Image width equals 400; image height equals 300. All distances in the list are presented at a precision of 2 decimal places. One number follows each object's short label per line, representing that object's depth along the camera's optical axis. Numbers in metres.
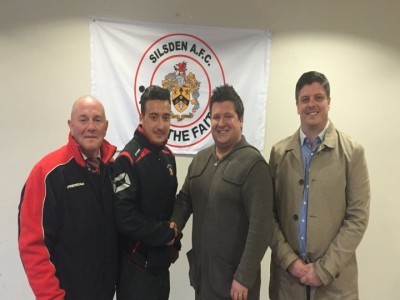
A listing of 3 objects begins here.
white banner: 2.32
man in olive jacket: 1.42
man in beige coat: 1.55
